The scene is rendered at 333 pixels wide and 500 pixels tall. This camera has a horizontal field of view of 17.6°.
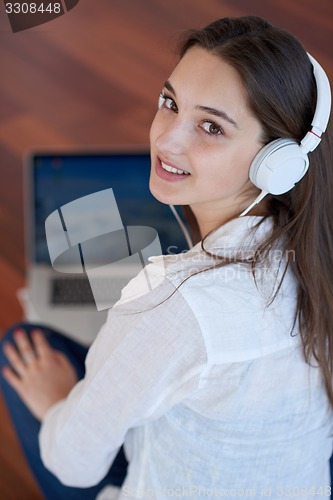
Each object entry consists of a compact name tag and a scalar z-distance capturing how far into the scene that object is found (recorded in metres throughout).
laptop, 2.01
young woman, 1.39
